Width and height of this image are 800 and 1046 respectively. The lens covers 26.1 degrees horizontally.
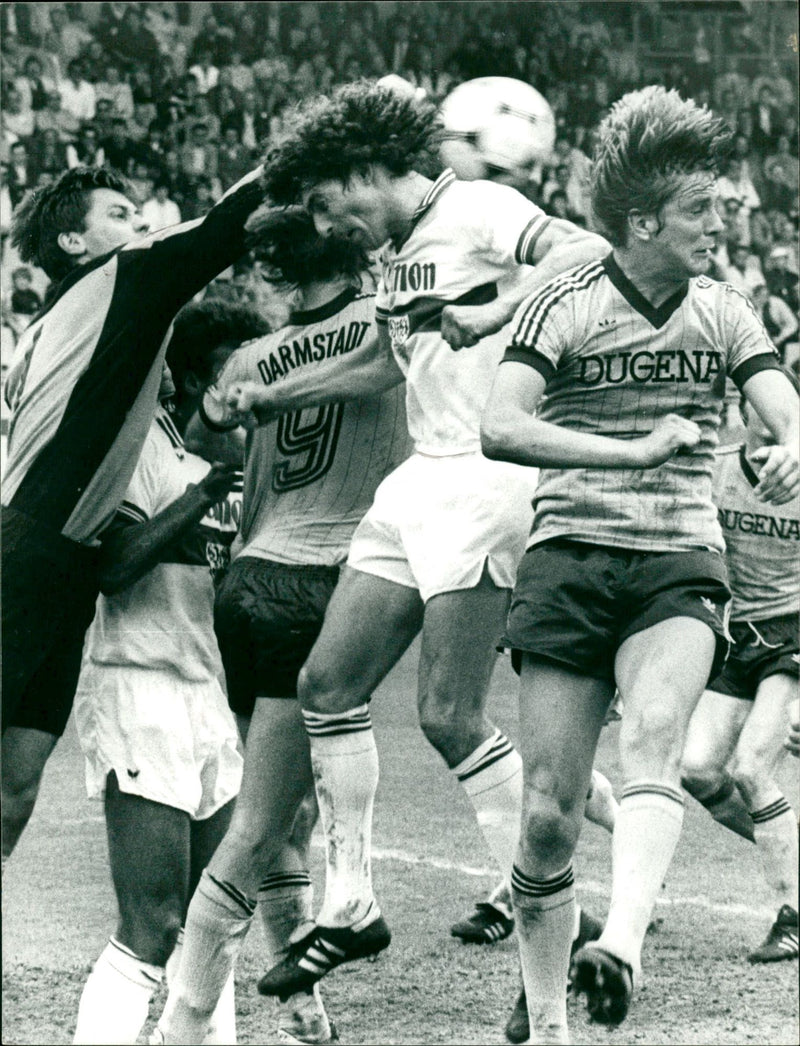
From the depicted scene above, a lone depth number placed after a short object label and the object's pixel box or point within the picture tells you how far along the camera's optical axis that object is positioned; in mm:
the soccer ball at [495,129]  4535
